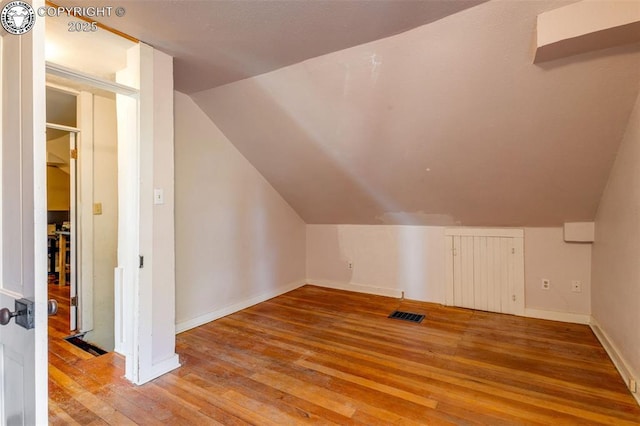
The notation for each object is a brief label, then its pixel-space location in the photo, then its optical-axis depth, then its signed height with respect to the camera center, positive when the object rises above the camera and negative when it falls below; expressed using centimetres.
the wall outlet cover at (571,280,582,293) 302 -74
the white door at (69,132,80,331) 295 -20
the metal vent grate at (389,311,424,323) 319 -111
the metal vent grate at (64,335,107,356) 260 -116
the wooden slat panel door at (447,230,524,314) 328 -68
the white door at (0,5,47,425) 87 -3
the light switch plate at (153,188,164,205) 216 +13
